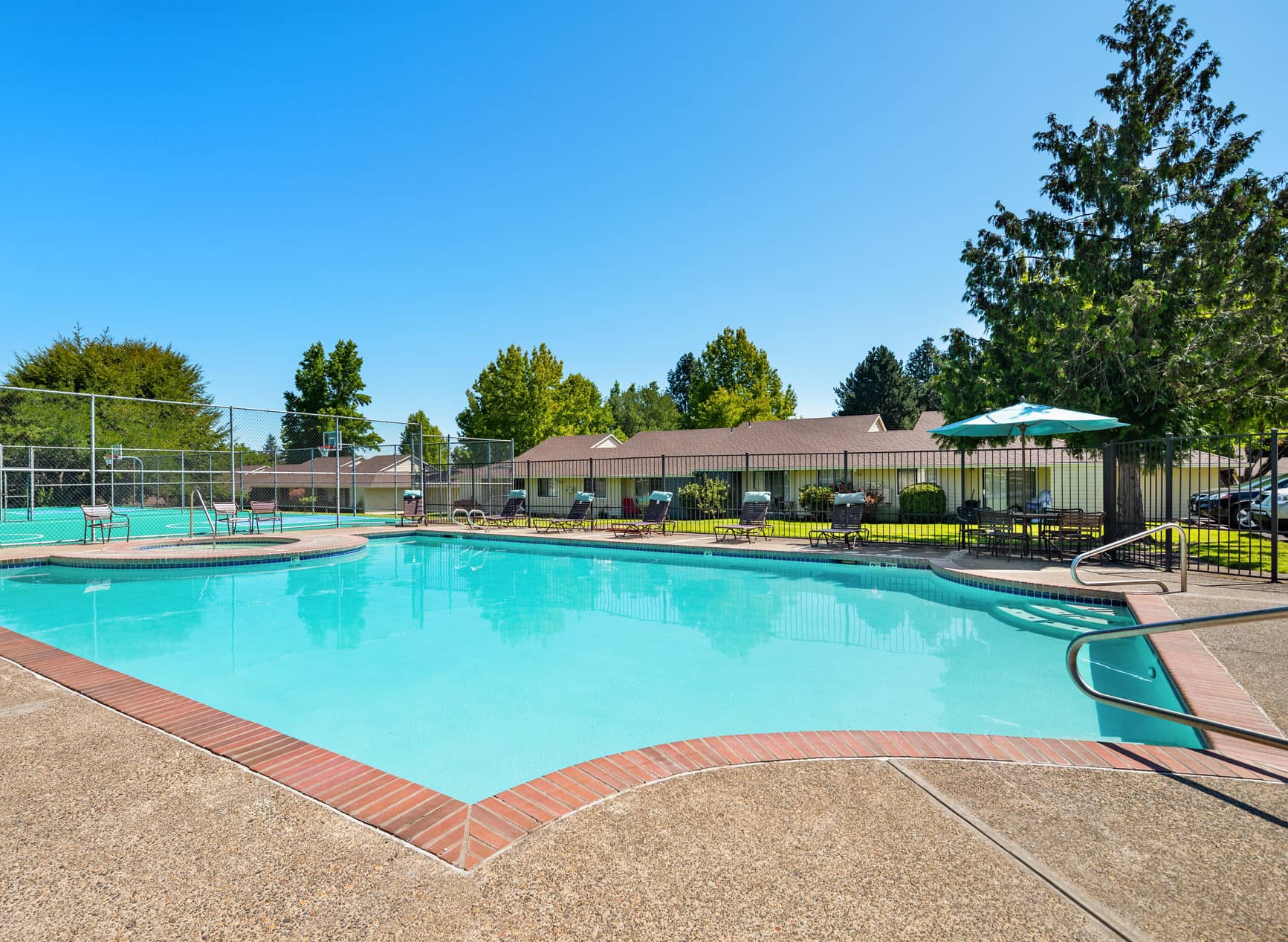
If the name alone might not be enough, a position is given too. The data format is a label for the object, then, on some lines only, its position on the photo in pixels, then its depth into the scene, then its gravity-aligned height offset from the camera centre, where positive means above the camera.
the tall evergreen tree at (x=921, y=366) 59.25 +12.29
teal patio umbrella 9.30 +0.78
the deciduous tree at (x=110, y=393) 21.18 +4.51
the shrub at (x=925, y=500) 21.66 -0.96
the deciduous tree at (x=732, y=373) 42.06 +7.08
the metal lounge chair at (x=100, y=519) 12.67 -0.87
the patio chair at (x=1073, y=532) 9.45 -0.98
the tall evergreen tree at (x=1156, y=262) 11.84 +4.32
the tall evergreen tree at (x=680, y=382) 68.62 +10.65
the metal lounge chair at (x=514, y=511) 18.66 -1.05
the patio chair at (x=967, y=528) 11.54 -1.05
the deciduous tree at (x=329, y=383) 38.16 +5.92
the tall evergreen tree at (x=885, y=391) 47.62 +6.53
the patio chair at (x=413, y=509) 19.06 -1.01
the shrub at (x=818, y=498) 22.45 -0.88
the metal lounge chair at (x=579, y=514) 17.97 -1.13
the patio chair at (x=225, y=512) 13.94 -0.77
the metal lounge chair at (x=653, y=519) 16.20 -1.16
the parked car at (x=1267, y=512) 14.50 -0.98
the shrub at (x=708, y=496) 22.75 -0.79
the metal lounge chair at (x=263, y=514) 15.70 -0.99
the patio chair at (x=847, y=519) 12.43 -0.91
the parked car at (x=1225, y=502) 15.23 -0.83
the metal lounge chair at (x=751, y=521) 14.26 -1.10
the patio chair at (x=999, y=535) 10.52 -1.10
